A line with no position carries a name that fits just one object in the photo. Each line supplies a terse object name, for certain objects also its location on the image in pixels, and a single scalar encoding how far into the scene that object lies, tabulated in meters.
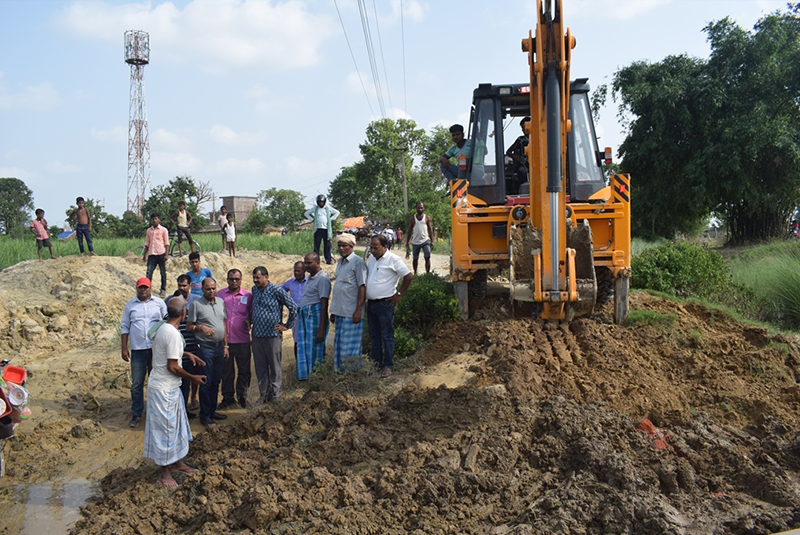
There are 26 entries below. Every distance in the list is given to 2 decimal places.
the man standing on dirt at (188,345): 6.70
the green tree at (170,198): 29.39
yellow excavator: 6.10
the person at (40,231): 15.47
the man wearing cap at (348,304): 6.91
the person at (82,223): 15.12
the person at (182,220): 15.26
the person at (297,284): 7.55
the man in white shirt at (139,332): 6.73
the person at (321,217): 12.95
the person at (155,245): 11.91
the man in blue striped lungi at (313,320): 7.14
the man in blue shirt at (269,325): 6.74
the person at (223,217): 18.36
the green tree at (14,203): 41.06
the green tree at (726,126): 17.70
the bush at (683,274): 9.95
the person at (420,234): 12.12
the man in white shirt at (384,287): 6.76
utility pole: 37.19
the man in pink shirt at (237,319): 6.89
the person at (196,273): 7.46
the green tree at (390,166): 42.72
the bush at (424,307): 7.80
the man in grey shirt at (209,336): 6.50
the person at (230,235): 18.11
